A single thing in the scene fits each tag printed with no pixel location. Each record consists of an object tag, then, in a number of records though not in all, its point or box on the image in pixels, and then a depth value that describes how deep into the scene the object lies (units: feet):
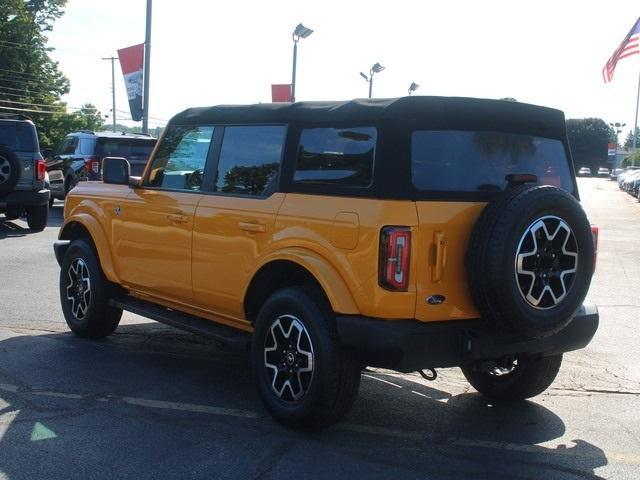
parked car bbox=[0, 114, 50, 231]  49.88
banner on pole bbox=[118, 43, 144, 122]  77.66
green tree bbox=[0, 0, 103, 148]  177.78
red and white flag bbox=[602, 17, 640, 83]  90.07
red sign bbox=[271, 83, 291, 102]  76.13
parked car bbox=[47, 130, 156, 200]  58.65
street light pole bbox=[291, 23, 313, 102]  79.56
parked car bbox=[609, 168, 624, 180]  292.71
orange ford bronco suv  14.02
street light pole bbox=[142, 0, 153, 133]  78.18
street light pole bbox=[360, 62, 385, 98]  92.73
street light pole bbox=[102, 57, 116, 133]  287.69
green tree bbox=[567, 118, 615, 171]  391.86
